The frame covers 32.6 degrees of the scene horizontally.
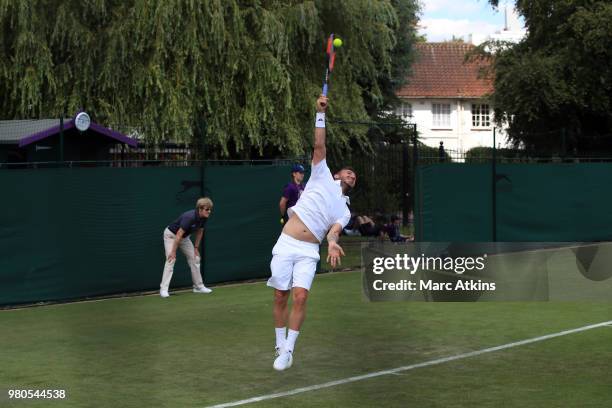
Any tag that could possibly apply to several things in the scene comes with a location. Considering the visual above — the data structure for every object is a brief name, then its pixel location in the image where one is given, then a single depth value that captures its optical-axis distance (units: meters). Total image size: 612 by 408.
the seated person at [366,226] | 21.39
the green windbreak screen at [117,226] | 15.08
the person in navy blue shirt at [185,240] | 15.89
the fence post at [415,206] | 21.52
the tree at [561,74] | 32.12
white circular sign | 17.89
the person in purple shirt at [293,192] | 17.39
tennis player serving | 9.96
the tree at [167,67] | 23.62
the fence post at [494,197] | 23.36
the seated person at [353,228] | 21.56
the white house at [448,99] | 70.69
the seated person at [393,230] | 21.33
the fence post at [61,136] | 15.03
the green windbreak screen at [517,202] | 22.50
